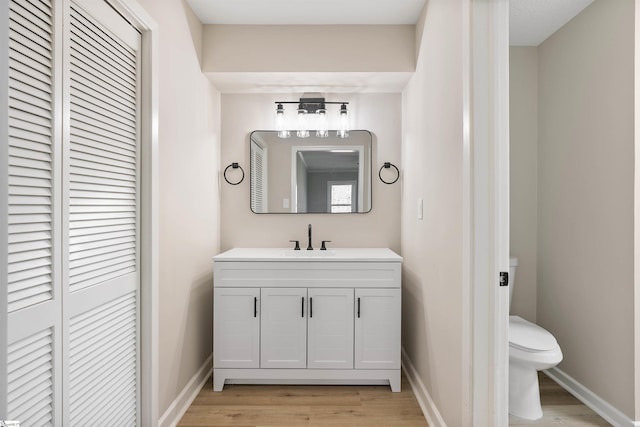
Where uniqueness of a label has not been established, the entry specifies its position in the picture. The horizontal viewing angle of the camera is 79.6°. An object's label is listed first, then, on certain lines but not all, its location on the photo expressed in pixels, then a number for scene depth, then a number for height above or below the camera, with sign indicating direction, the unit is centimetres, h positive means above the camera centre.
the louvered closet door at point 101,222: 134 -3
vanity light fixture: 294 +75
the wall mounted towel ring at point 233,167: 300 +36
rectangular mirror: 303 +34
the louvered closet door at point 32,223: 108 -3
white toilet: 207 -81
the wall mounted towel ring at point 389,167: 302 +38
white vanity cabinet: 246 -66
